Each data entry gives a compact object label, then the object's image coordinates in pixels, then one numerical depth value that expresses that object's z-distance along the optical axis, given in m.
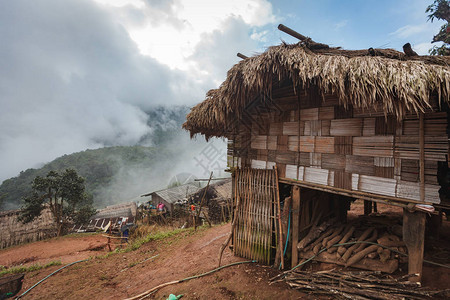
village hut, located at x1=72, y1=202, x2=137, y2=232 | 18.20
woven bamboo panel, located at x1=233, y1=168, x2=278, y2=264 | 4.67
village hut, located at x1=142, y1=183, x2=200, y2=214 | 20.47
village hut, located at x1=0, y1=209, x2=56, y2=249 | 15.41
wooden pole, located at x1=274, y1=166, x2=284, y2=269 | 4.35
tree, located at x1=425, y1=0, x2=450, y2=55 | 8.45
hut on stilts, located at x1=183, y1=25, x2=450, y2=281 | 2.75
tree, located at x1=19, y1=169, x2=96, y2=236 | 15.25
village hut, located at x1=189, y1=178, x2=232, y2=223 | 14.31
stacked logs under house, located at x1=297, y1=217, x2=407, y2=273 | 3.49
